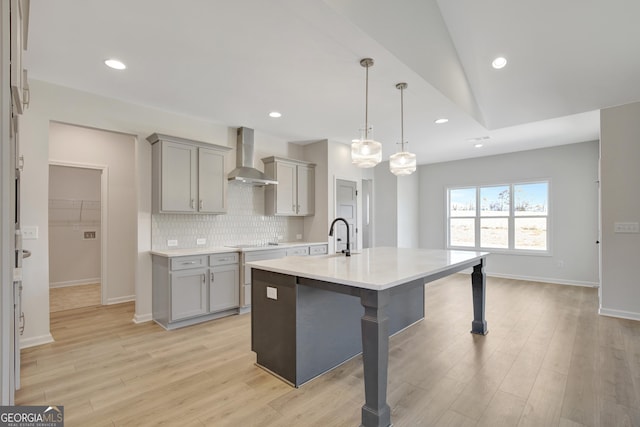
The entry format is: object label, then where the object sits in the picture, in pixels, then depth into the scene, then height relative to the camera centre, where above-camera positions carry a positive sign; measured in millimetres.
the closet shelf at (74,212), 5691 +64
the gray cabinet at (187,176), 3762 +508
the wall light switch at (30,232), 3064 -168
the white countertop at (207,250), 3623 -460
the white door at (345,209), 5645 +97
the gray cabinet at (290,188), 4938 +449
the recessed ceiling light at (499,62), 3466 +1741
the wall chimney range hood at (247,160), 4469 +820
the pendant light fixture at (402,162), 3359 +571
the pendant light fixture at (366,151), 2803 +583
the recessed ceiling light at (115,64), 2764 +1392
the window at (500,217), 6305 -79
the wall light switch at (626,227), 3785 -178
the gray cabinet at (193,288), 3537 -898
